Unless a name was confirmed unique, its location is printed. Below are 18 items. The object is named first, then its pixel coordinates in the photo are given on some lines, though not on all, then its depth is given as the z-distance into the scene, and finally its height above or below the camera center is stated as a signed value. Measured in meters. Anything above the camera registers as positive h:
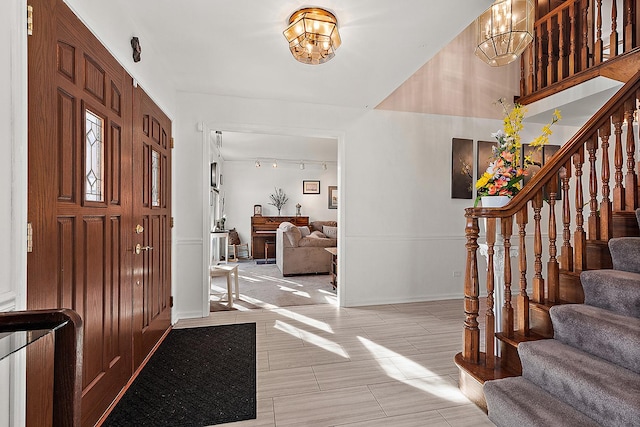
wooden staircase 1.89 -0.19
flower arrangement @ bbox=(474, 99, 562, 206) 2.06 +0.33
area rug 3.99 -1.19
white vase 2.09 +0.08
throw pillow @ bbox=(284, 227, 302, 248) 5.69 -0.43
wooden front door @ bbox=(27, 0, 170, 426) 1.19 +0.05
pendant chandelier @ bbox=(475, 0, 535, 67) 2.32 +1.45
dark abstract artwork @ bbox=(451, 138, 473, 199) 4.21 +0.63
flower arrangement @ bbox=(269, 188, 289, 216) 8.78 +0.41
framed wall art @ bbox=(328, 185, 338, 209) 9.13 +0.52
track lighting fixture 8.55 +1.46
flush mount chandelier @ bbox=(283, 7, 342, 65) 1.99 +1.23
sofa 5.71 -0.76
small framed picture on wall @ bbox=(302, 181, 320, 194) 9.01 +0.78
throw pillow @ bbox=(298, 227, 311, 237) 7.01 -0.42
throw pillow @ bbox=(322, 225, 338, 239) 6.45 -0.41
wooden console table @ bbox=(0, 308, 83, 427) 0.69 -0.30
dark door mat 1.79 -1.20
